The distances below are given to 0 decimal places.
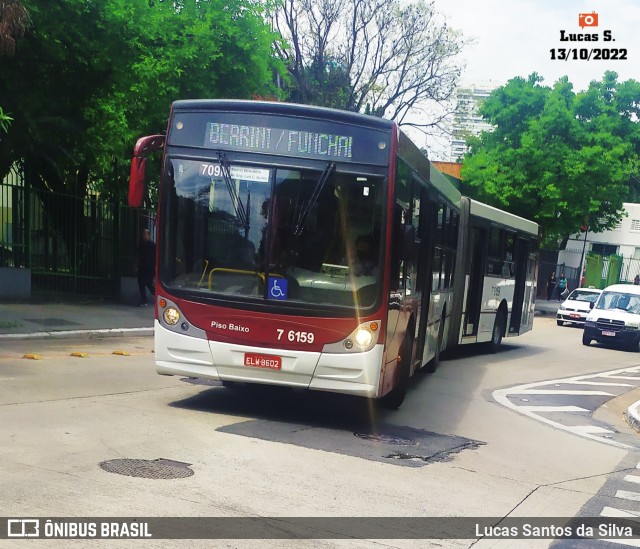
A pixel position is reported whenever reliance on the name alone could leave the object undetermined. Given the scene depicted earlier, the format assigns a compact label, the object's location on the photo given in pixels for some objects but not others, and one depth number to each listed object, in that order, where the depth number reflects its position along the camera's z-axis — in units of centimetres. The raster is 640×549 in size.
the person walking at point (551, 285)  5141
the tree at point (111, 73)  1905
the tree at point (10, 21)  1547
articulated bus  911
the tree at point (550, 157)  4231
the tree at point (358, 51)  4034
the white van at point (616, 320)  2630
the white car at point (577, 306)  3475
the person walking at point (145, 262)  2273
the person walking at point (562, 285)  4861
